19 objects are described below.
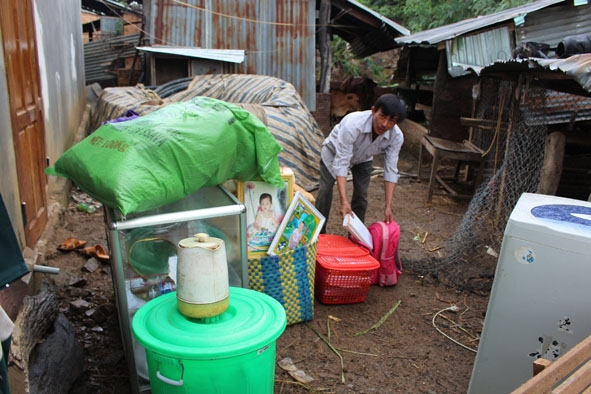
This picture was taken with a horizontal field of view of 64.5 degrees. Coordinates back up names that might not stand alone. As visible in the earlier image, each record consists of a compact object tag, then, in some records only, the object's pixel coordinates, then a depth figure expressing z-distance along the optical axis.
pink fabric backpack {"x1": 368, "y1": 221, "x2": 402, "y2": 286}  4.03
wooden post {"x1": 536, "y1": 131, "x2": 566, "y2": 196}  4.80
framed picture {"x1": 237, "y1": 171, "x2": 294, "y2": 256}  3.11
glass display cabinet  2.25
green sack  2.19
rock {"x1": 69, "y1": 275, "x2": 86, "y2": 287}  3.80
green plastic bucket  1.76
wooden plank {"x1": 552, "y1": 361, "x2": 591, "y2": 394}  1.32
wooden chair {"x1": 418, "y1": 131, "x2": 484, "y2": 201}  6.95
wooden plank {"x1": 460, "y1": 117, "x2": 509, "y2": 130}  5.86
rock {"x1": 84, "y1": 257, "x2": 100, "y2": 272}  4.13
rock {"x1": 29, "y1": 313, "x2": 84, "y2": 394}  2.30
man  3.71
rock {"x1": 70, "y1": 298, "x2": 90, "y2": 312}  3.41
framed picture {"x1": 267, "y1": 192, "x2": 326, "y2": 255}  3.16
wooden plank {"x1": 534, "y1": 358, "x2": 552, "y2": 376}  1.77
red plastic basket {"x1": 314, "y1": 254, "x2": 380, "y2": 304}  3.63
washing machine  2.03
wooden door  3.42
